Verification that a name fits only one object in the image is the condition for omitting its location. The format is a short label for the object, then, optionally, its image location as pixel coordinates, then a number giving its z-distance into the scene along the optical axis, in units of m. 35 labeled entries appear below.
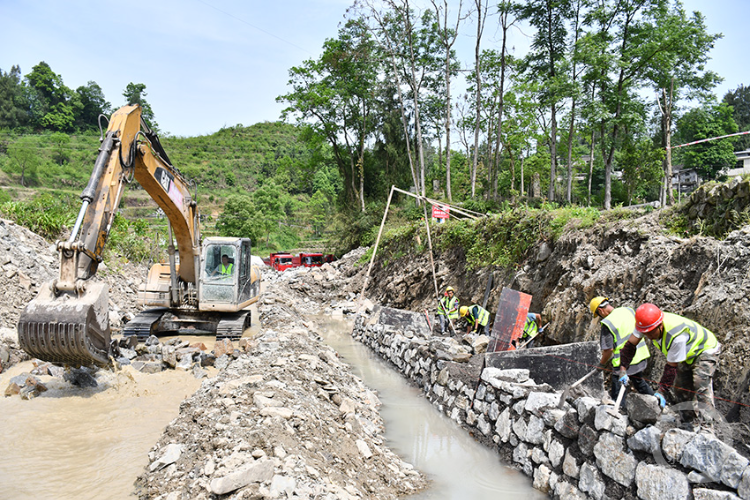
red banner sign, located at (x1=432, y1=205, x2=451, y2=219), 12.81
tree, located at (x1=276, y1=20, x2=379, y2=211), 29.36
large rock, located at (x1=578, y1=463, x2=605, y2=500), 4.20
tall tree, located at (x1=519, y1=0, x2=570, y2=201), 20.81
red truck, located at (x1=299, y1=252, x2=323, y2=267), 34.69
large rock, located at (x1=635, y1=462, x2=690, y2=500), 3.47
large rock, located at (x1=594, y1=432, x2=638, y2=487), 3.96
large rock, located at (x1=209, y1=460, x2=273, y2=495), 3.66
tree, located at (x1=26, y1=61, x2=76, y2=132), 72.00
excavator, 5.68
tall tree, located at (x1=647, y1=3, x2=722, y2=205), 16.39
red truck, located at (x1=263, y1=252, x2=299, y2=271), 35.09
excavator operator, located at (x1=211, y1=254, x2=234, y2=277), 10.65
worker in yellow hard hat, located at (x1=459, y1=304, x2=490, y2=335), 10.73
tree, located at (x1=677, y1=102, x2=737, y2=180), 28.92
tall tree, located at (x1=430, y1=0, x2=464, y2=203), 22.31
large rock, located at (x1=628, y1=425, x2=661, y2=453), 3.76
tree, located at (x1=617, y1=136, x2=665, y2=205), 21.83
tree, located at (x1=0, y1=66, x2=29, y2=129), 68.81
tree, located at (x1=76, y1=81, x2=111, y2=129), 77.62
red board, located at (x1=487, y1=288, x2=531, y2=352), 8.73
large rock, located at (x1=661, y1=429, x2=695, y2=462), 3.54
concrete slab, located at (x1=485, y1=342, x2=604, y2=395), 5.92
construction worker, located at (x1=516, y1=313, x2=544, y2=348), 8.69
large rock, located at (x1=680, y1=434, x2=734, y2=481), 3.26
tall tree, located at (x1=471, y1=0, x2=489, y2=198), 21.50
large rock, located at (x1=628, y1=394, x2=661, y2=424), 3.86
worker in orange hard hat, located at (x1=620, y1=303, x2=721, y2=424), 4.18
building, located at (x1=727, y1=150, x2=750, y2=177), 33.88
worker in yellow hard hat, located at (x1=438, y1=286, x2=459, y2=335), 11.64
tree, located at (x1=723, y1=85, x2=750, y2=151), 41.97
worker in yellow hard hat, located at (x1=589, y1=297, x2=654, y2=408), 4.77
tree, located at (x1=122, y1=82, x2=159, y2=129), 71.31
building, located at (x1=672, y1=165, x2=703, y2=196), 32.80
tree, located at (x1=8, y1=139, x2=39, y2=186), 48.73
